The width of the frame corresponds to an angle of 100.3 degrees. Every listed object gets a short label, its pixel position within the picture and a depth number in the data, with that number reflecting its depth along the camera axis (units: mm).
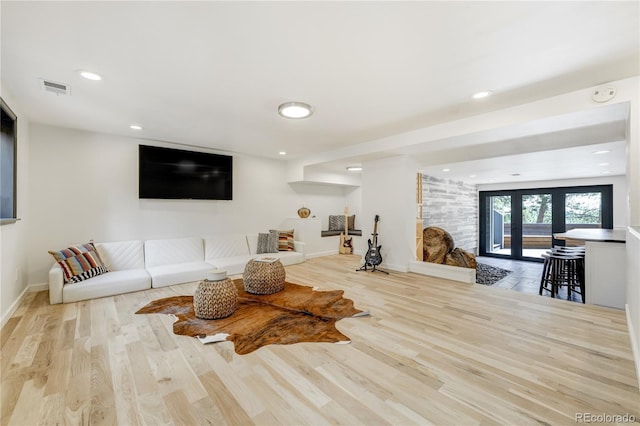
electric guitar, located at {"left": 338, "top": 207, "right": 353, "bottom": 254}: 7318
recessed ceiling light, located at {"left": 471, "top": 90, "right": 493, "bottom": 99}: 2789
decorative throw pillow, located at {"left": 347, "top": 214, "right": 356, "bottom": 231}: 8031
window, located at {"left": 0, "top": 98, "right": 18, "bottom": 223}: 2807
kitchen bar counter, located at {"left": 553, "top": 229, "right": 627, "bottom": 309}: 3236
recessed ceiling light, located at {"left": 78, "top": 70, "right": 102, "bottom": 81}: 2418
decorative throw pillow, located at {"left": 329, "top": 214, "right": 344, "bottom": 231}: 7758
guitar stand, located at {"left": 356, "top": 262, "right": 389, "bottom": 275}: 5072
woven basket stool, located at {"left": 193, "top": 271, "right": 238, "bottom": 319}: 2910
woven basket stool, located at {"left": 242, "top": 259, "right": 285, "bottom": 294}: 3760
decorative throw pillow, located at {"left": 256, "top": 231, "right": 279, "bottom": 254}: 5785
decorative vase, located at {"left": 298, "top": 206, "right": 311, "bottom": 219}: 6885
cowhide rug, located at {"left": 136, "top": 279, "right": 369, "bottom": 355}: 2482
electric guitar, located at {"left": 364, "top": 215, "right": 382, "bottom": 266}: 5000
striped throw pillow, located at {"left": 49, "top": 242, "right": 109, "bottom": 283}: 3541
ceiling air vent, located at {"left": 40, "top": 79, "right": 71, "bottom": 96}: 2632
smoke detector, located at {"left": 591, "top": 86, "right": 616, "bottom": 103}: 2577
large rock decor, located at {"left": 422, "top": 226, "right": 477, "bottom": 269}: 5215
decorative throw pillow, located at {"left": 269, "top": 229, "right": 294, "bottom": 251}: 6012
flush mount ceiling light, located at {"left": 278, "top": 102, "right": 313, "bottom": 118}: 3096
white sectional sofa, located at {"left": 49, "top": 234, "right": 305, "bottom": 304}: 3520
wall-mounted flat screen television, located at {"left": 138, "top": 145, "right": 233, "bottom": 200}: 4719
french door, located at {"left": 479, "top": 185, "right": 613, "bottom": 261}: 7402
